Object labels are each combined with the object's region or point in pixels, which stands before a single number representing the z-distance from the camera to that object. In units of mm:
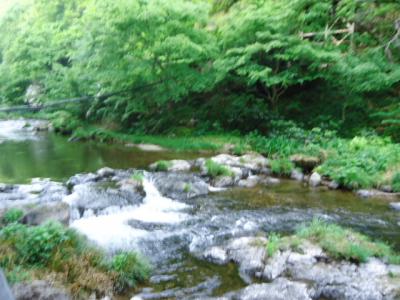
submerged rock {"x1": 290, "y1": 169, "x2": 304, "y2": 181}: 11922
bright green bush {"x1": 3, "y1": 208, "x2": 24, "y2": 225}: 6547
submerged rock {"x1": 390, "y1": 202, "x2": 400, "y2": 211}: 9073
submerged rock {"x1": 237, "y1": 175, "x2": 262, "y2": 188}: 11242
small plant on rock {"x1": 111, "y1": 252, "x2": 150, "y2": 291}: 5383
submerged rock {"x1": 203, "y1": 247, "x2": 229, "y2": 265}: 6327
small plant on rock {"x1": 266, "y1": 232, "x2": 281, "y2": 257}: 6164
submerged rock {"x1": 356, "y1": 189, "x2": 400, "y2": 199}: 10080
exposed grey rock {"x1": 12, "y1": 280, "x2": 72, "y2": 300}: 4414
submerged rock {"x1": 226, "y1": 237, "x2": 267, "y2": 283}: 5921
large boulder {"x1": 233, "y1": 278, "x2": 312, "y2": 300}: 5074
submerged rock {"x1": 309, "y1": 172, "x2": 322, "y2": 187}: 11266
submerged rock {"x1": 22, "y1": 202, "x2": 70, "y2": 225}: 6582
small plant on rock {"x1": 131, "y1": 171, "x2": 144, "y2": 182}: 10922
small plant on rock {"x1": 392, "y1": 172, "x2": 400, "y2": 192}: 10219
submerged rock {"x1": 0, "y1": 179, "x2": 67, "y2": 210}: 9398
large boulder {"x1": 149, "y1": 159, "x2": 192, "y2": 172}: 12922
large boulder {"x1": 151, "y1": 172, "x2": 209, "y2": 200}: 10375
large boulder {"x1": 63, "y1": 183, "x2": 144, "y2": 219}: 8828
